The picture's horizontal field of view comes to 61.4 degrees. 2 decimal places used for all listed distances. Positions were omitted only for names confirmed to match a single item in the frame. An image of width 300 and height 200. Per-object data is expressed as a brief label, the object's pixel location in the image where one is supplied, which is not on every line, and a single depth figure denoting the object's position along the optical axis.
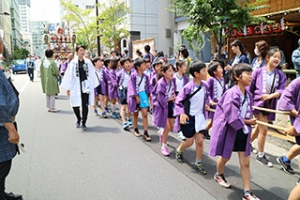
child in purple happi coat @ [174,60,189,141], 5.01
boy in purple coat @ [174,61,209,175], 3.75
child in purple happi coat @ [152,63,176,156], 4.56
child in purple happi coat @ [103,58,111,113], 7.89
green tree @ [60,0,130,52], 19.02
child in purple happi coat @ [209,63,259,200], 2.97
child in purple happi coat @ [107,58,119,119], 7.40
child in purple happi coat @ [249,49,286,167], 4.05
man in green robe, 8.65
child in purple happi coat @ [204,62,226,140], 4.80
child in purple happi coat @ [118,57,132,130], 6.37
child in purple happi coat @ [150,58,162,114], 5.28
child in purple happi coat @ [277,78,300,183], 2.93
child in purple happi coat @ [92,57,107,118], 7.78
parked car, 30.86
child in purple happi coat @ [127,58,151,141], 5.44
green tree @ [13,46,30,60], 58.14
